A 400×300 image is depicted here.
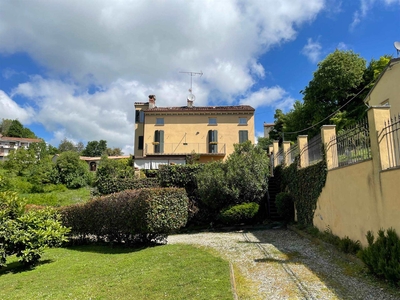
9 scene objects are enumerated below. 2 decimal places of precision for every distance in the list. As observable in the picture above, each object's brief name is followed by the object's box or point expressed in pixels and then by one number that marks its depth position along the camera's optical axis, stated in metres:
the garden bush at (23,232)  7.94
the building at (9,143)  67.48
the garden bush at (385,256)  4.45
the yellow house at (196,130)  31.09
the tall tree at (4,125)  79.56
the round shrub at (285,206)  11.96
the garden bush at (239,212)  11.76
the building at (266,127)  67.28
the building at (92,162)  55.65
